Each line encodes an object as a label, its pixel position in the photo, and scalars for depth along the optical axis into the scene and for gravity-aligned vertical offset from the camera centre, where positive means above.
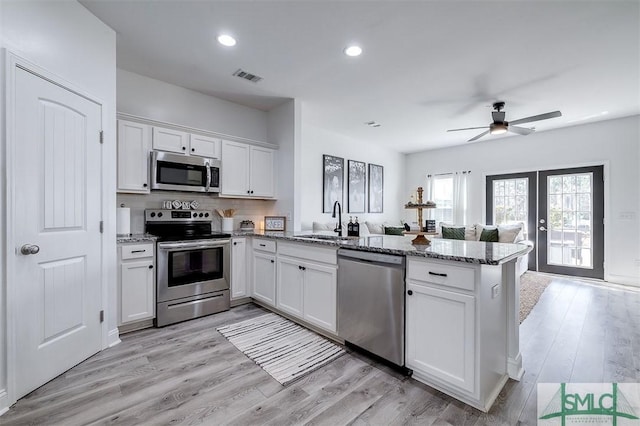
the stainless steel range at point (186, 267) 2.88 -0.60
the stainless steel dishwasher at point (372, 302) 2.04 -0.69
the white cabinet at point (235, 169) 3.71 +0.58
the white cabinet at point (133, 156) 2.93 +0.59
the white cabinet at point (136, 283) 2.66 -0.68
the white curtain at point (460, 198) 6.68 +0.36
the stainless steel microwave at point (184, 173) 3.14 +0.47
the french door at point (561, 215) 5.07 -0.03
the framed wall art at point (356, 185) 6.16 +0.62
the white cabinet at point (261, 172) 3.99 +0.58
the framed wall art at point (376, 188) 6.69 +0.60
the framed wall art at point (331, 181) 5.64 +0.65
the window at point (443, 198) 6.99 +0.38
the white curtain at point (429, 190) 7.28 +0.59
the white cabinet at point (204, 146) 3.44 +0.83
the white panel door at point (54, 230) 1.79 -0.13
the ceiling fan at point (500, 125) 4.03 +1.26
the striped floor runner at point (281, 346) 2.14 -1.17
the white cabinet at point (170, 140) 3.15 +0.83
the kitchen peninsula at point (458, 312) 1.68 -0.65
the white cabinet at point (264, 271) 3.22 -0.69
